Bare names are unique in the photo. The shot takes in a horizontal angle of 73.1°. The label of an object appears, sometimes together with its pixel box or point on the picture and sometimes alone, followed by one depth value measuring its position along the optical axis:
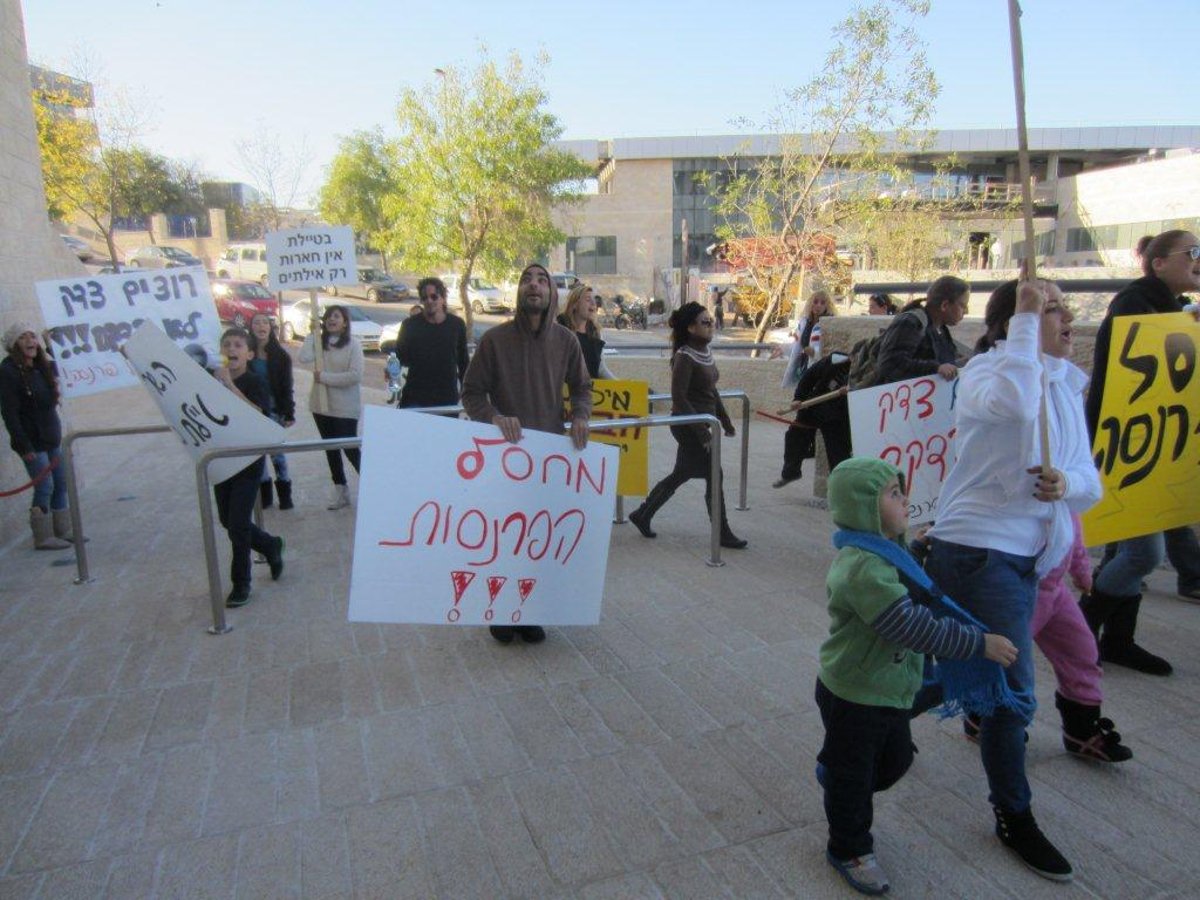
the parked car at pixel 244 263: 36.12
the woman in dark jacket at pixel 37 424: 5.63
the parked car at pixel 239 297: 23.38
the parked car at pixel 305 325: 23.06
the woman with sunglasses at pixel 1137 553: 3.66
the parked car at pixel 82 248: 36.42
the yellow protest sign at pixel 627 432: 6.23
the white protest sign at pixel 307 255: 7.71
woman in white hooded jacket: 2.40
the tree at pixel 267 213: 33.44
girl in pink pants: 2.71
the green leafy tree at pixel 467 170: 20.55
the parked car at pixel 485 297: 36.72
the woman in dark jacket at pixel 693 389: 5.53
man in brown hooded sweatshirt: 3.87
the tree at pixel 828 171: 12.33
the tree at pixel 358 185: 44.72
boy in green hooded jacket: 2.13
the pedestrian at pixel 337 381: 6.62
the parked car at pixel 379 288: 39.44
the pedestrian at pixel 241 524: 4.67
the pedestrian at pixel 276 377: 6.89
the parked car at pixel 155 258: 35.16
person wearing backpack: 4.68
